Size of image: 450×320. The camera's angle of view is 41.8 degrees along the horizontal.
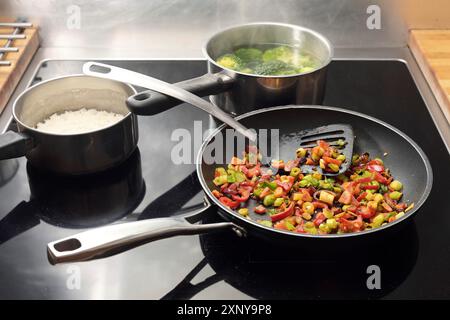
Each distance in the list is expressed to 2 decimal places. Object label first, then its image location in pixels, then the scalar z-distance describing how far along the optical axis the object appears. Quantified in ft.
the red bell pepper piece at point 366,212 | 2.73
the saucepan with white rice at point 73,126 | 2.90
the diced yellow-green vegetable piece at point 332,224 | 2.66
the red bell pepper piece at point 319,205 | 2.82
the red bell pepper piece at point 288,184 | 2.91
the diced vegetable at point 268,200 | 2.85
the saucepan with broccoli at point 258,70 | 3.23
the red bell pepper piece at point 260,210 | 2.83
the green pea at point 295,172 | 3.01
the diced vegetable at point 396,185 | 2.94
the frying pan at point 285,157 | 2.27
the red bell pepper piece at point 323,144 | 3.12
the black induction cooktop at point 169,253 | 2.49
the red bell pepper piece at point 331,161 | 3.05
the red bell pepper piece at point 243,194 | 2.87
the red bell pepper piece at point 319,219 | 2.71
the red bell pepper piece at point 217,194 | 2.84
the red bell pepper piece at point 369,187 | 2.92
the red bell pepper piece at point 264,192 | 2.89
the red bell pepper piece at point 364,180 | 2.96
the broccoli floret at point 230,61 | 3.64
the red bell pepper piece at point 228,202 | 2.80
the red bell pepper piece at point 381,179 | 2.97
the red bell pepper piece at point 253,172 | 3.05
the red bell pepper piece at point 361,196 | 2.87
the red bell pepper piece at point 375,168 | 3.05
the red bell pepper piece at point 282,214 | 2.74
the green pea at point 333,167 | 3.03
